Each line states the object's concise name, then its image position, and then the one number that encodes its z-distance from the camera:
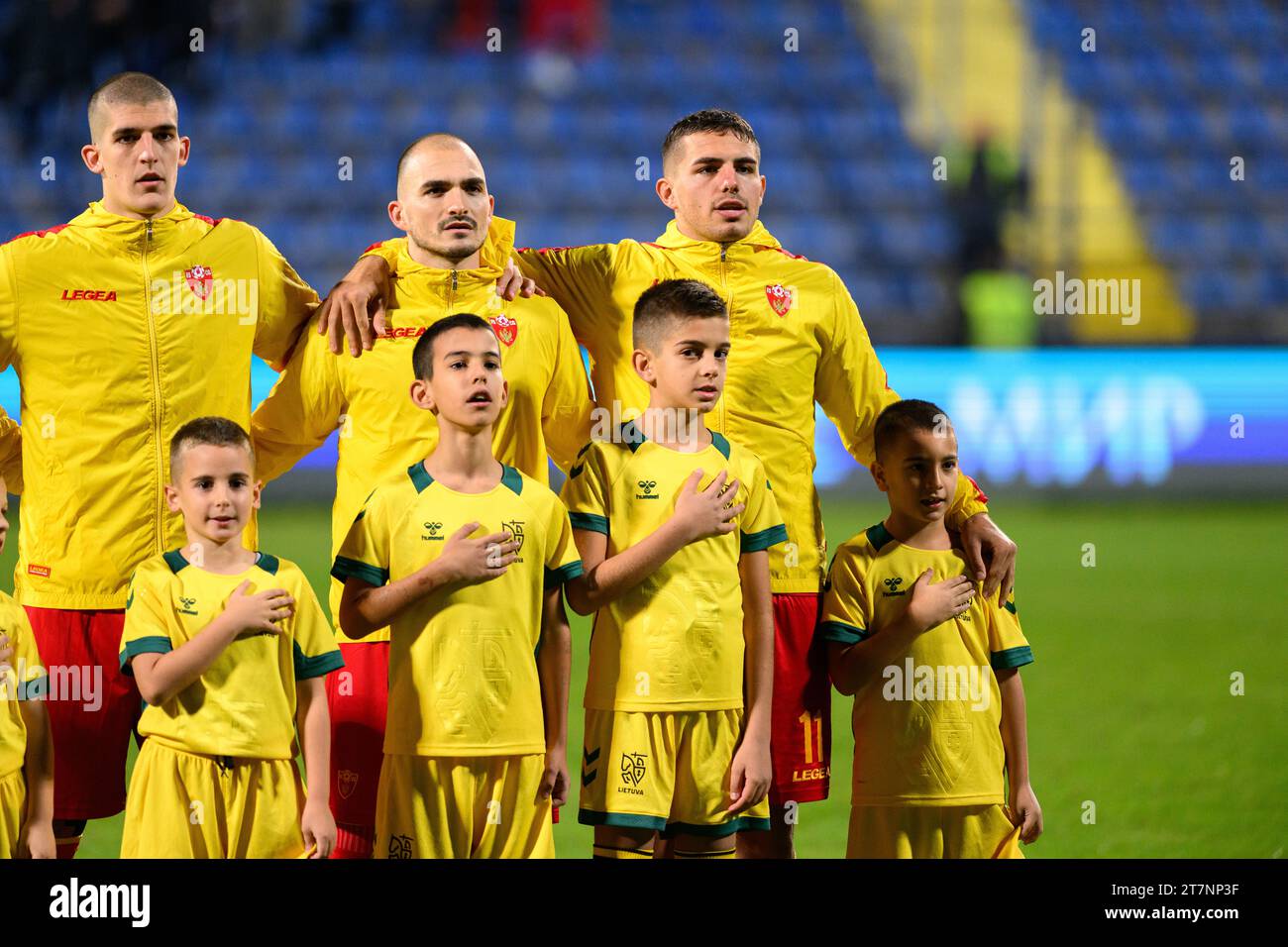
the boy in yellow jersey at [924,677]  7.40
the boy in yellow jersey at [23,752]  6.71
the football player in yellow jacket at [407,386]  7.36
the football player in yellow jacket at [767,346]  7.74
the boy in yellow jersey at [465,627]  6.71
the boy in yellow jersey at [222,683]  6.59
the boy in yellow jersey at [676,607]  6.97
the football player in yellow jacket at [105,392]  7.49
